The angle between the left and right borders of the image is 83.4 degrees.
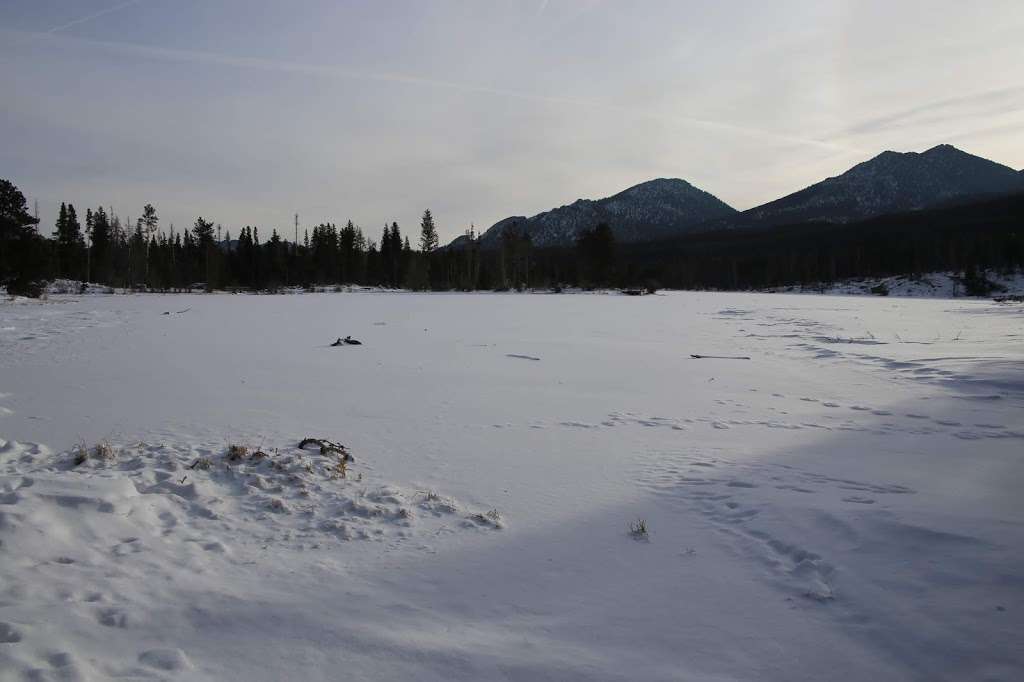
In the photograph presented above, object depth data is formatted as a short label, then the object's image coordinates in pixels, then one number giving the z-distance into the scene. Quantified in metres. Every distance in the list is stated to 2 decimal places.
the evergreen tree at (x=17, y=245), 29.69
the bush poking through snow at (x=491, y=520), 3.91
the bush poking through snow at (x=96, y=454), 4.80
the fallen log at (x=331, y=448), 5.19
